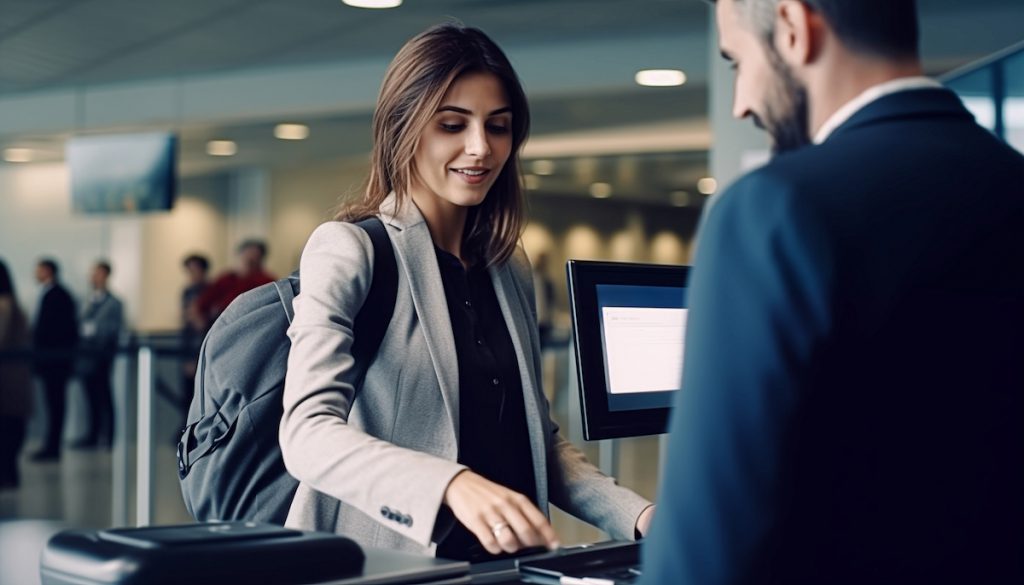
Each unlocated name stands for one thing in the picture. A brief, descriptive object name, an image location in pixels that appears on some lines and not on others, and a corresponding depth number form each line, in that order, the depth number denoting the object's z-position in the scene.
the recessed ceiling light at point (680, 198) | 18.61
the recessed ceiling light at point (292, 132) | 11.35
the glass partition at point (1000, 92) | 5.43
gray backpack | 1.68
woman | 1.50
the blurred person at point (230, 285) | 8.59
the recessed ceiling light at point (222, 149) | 12.44
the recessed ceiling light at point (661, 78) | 8.25
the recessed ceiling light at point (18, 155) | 11.67
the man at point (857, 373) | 0.75
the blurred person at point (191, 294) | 9.20
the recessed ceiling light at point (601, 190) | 17.28
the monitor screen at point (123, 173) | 10.33
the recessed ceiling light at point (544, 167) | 14.34
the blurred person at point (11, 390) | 7.64
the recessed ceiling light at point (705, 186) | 16.44
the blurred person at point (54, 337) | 9.23
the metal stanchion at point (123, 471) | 5.52
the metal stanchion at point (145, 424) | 4.80
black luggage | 1.01
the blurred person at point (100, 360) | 10.31
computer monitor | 1.63
